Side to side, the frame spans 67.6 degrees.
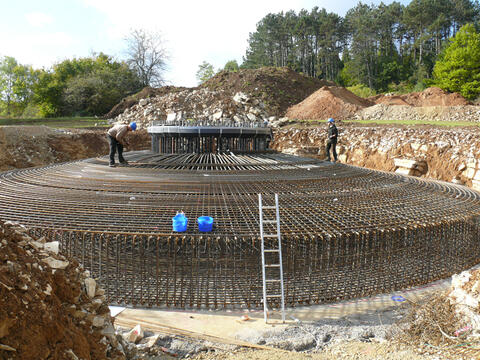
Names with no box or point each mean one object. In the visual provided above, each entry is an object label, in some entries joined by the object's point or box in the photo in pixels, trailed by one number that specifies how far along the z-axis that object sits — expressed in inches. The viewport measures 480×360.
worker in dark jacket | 459.8
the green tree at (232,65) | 3225.4
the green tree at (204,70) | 2810.0
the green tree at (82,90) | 1604.3
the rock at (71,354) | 88.6
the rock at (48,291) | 93.0
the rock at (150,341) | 127.0
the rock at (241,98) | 1263.5
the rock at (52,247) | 109.3
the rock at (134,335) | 130.4
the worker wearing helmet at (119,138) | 276.4
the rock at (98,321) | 104.0
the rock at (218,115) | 1092.3
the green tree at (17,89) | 1910.7
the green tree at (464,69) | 1533.0
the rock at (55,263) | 102.5
